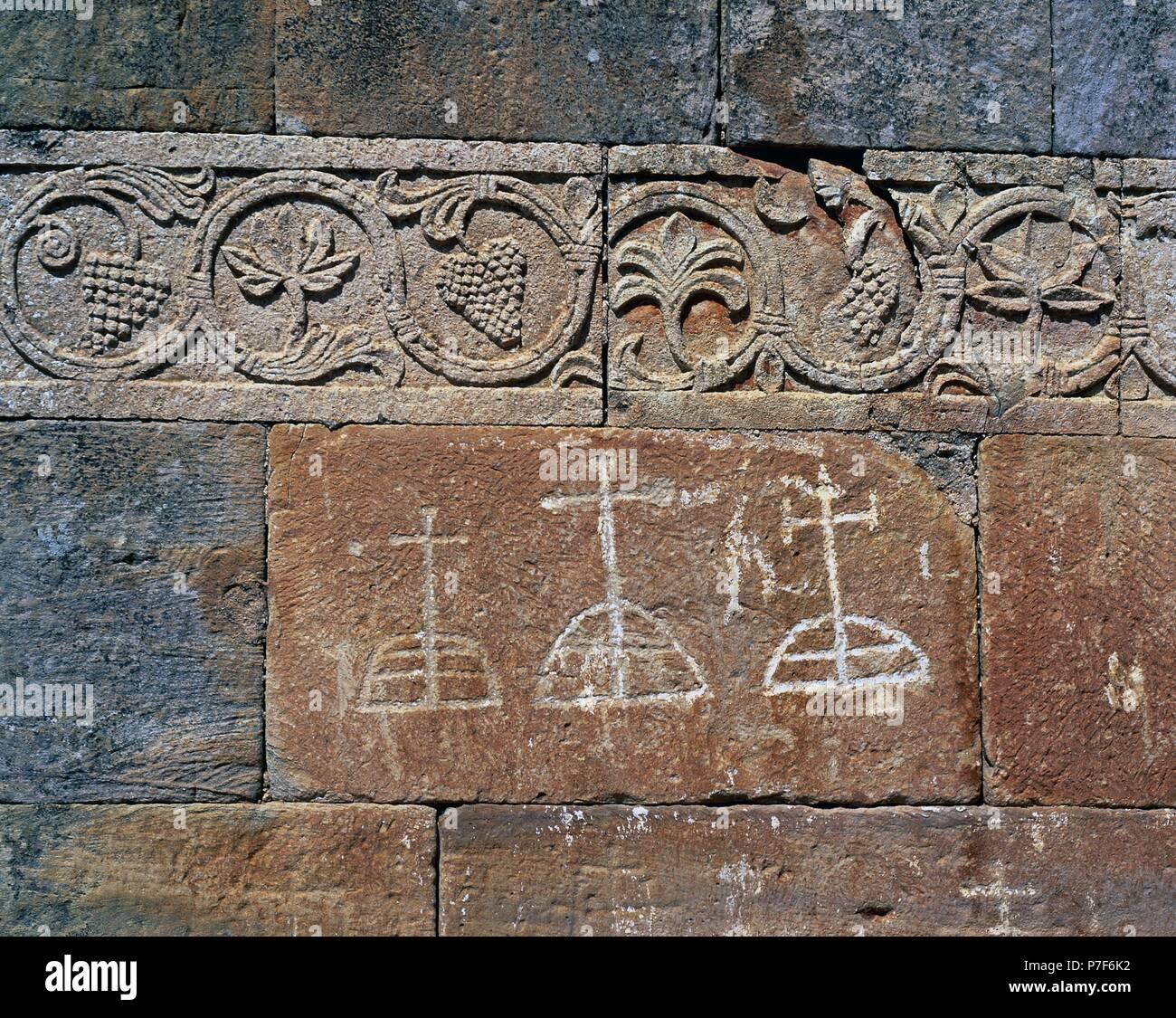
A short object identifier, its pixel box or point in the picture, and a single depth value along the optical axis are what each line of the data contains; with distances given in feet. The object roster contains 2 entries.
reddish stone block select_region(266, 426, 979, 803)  11.50
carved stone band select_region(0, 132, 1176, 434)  11.76
